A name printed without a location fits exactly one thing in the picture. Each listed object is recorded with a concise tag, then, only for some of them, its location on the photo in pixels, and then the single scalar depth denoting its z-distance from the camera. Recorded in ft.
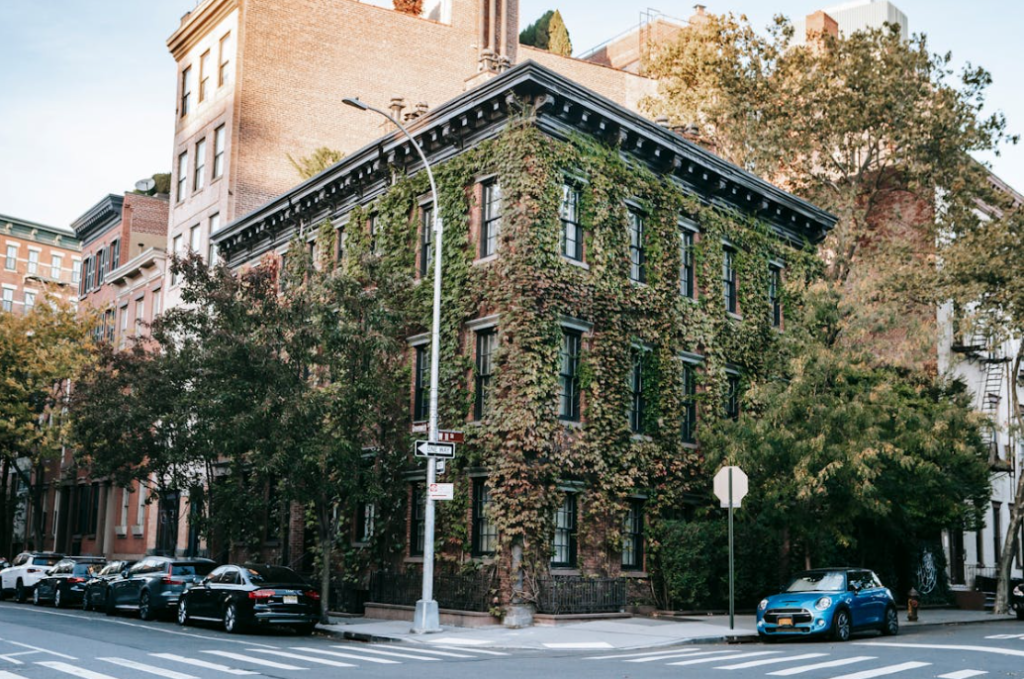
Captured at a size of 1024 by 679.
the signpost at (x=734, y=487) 74.08
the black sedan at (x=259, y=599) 71.10
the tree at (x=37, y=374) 142.00
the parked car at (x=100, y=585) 93.91
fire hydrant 89.30
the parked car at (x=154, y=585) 85.10
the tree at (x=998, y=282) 108.68
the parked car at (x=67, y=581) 102.12
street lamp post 71.67
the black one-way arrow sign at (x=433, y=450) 72.23
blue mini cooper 67.46
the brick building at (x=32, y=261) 267.39
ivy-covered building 81.82
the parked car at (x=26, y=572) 109.19
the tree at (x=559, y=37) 243.19
